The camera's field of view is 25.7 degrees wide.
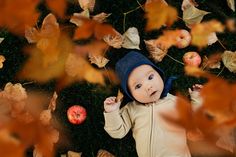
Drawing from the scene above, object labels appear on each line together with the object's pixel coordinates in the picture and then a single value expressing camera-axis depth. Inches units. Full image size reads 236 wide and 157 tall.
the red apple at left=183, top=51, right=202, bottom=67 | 87.5
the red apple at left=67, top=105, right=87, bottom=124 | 86.6
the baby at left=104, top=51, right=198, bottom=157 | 81.1
